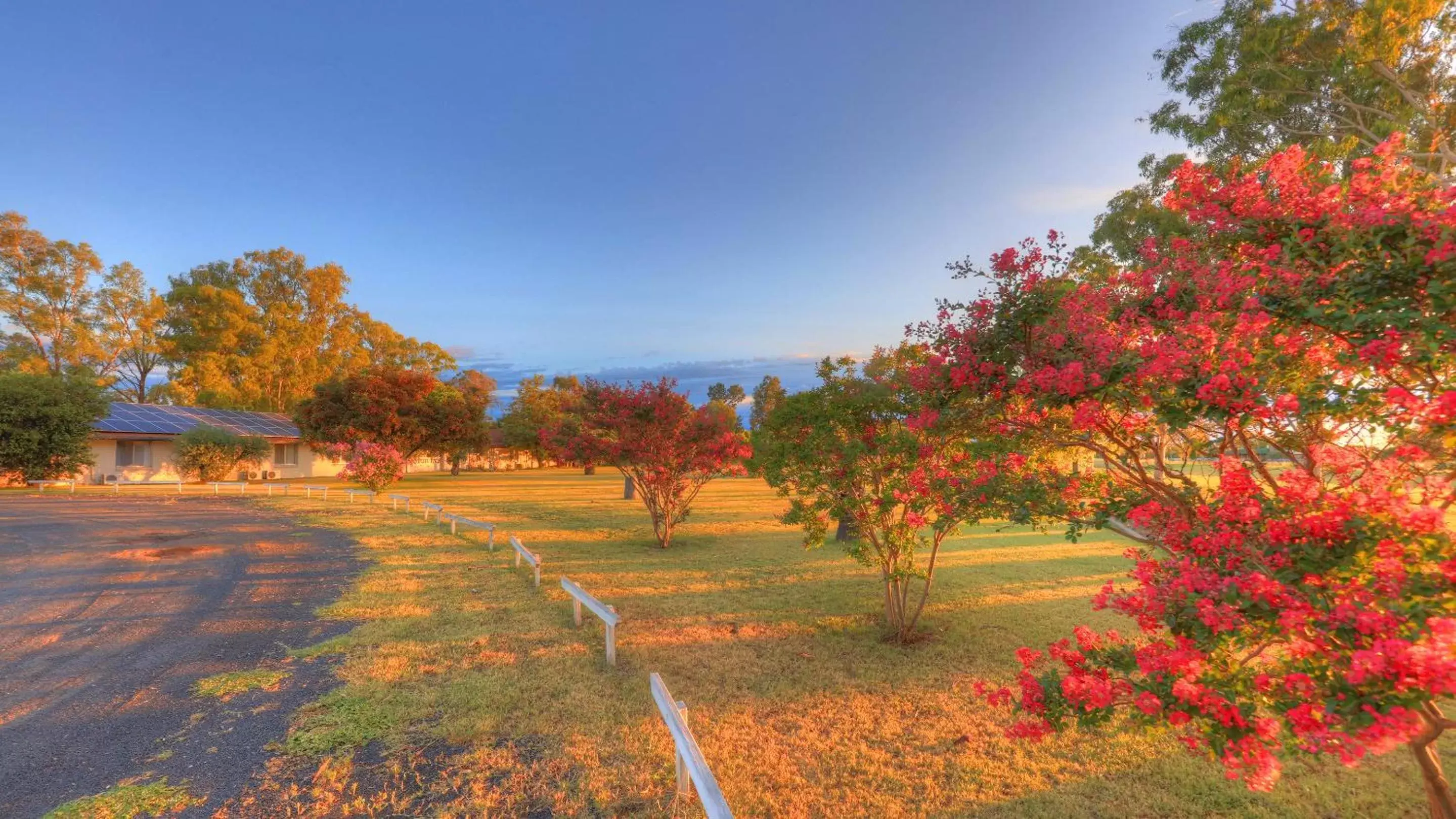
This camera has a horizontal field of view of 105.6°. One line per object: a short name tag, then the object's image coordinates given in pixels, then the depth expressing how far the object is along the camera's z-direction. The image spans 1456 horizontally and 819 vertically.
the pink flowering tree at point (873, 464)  6.09
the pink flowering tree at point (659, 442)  13.02
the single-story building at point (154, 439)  25.86
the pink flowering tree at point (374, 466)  20.31
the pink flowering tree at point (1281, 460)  2.15
